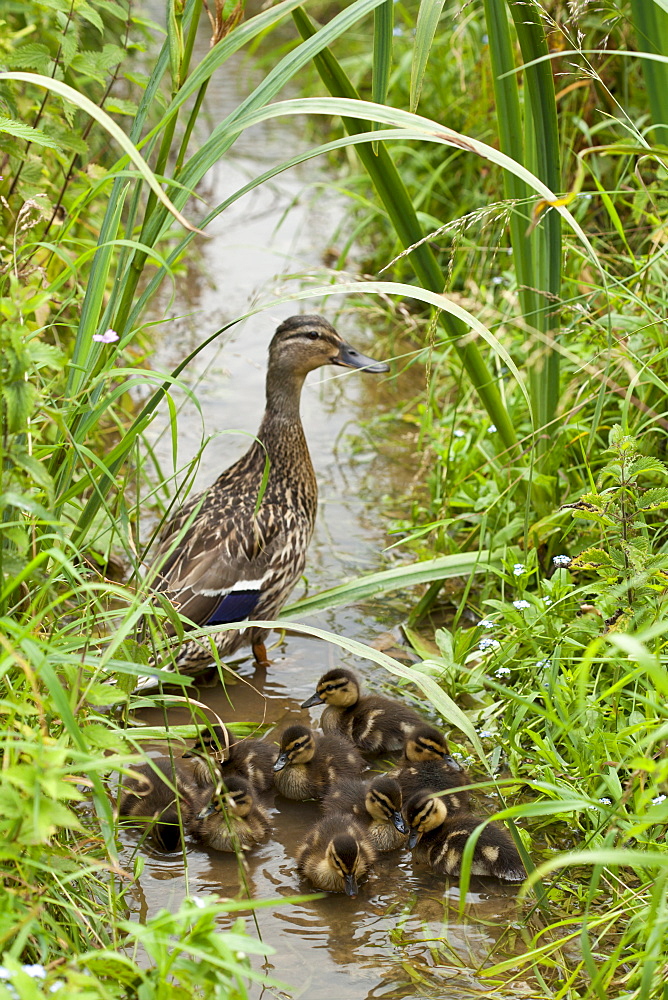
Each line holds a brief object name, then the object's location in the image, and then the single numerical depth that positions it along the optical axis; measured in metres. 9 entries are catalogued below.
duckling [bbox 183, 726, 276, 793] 5.94
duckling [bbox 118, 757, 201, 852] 5.50
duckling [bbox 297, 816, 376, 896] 5.02
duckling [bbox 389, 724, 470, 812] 5.76
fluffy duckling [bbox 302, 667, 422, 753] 6.32
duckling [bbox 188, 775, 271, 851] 5.48
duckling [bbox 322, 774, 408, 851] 5.52
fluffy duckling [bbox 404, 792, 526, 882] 5.27
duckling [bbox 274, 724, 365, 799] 5.97
